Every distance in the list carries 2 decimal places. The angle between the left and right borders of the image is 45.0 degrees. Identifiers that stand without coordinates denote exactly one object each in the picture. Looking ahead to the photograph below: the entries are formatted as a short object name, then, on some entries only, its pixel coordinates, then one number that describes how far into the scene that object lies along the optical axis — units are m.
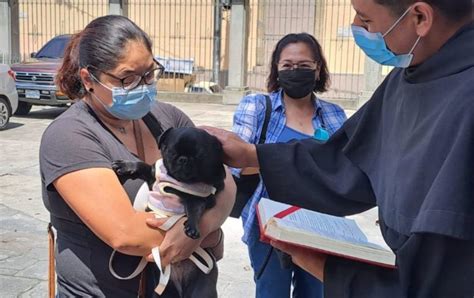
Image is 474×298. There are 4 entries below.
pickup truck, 12.37
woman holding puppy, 2.01
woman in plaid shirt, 3.23
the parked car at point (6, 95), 10.83
